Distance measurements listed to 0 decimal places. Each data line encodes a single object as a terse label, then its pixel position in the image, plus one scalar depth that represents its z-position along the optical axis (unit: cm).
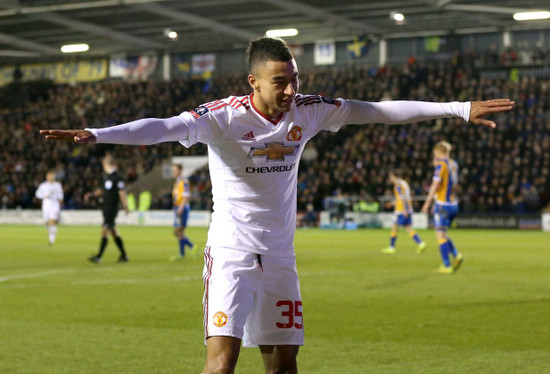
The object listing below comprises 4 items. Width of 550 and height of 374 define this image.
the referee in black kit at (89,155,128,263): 1838
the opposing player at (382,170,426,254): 2166
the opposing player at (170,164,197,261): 1928
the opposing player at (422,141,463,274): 1581
